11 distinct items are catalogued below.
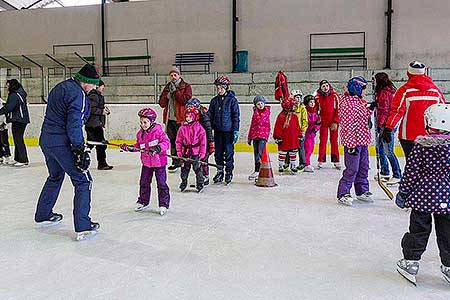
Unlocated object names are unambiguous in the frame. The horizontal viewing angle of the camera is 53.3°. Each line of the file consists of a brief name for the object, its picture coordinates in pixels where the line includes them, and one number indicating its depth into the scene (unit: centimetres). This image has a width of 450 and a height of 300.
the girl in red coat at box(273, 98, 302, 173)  574
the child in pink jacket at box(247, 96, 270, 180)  542
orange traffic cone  514
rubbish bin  1334
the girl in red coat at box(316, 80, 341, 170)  620
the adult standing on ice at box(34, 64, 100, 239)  301
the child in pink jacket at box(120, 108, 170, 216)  375
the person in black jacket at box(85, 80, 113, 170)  623
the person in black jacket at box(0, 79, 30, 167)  625
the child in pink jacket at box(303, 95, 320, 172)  622
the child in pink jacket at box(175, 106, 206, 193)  461
